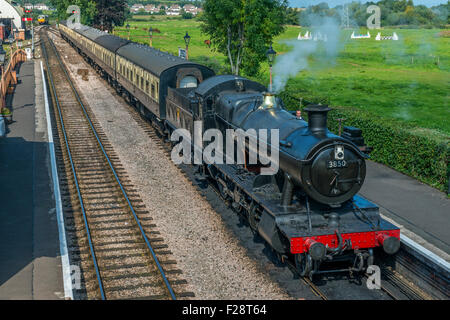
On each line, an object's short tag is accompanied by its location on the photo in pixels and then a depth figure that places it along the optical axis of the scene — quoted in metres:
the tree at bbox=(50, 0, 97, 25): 74.94
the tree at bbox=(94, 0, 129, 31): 77.88
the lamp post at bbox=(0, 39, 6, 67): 30.99
